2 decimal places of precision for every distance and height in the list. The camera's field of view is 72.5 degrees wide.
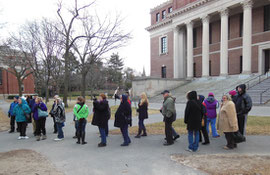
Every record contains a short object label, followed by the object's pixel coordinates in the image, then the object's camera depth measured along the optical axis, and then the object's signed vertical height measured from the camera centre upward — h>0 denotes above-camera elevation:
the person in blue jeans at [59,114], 6.83 -1.14
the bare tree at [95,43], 20.47 +4.62
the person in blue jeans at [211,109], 6.50 -0.94
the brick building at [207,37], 25.36 +7.56
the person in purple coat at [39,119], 7.19 -1.37
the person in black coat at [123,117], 5.99 -1.10
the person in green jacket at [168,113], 5.73 -0.95
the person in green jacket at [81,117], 6.39 -1.15
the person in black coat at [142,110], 6.89 -1.01
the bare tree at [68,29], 19.23 +5.77
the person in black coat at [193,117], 5.14 -0.98
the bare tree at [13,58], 26.89 +4.07
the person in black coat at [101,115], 5.94 -1.03
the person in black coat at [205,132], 5.84 -1.58
